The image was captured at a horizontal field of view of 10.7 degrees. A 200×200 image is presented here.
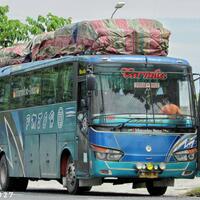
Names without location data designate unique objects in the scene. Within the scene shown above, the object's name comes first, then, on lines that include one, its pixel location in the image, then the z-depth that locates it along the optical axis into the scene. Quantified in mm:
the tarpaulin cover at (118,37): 24047
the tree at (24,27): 57188
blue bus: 23141
